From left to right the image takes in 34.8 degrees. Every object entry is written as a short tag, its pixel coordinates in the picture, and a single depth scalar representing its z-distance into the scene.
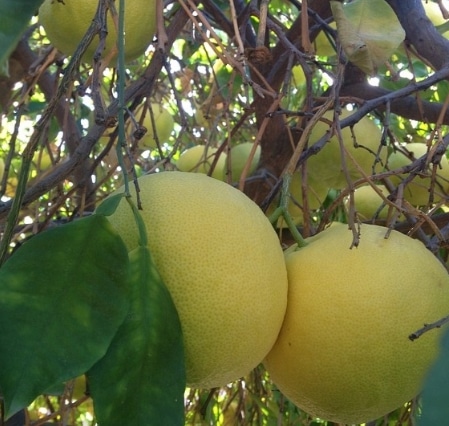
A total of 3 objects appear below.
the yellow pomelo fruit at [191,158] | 1.93
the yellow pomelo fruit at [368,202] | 1.61
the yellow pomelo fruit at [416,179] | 1.52
